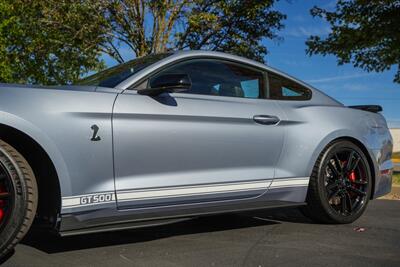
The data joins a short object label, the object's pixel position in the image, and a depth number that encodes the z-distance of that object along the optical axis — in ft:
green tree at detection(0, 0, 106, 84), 36.06
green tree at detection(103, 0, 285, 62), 36.55
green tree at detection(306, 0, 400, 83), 31.89
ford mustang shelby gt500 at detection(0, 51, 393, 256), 10.20
